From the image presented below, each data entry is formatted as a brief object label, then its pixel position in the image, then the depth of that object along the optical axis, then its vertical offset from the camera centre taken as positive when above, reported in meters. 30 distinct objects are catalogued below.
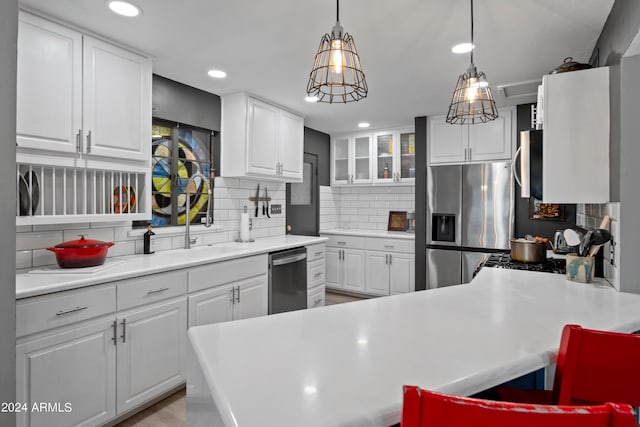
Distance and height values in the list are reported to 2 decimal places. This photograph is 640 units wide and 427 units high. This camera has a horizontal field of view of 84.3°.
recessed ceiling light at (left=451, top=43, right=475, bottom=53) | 2.35 +1.11
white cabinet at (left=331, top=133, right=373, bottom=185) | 5.07 +0.77
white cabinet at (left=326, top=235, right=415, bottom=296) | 4.50 -0.71
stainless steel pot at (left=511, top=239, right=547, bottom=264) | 2.42 -0.27
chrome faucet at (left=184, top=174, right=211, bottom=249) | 3.00 -0.07
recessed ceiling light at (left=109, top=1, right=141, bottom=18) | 1.88 +1.11
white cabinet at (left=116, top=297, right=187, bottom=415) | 2.03 -0.87
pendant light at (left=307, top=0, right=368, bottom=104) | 1.25 +0.57
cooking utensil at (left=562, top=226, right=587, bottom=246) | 1.89 -0.13
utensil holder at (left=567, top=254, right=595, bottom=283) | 1.84 -0.30
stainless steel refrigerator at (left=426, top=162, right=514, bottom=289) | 3.77 -0.06
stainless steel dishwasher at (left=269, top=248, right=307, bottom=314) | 3.23 -0.67
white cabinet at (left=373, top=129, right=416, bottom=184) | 4.70 +0.75
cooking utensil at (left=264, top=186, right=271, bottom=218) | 4.08 +0.14
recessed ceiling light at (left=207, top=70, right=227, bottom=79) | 2.86 +1.13
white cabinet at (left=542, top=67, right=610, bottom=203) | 1.82 +0.40
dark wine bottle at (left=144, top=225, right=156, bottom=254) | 2.70 -0.23
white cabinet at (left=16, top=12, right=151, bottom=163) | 1.91 +0.71
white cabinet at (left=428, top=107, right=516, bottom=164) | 3.84 +0.82
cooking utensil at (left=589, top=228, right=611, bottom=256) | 1.82 -0.13
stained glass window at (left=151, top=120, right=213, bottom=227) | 2.97 +0.35
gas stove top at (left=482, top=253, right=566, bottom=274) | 2.20 -0.35
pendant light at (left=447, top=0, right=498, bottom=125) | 1.66 +0.59
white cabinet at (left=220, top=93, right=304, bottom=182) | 3.39 +0.73
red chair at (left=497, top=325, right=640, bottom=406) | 0.83 -0.37
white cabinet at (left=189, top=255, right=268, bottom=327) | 2.49 -0.62
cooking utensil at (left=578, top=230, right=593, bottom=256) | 1.85 -0.17
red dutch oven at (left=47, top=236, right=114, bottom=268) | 2.02 -0.24
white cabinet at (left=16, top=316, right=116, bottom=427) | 1.64 -0.82
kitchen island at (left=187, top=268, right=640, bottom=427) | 0.69 -0.37
